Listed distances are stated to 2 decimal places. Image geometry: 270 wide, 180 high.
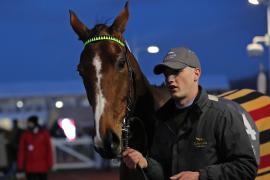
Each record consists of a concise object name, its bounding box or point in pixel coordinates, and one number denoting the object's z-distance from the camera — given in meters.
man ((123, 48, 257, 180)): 3.84
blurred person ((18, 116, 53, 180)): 14.13
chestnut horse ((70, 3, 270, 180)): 4.61
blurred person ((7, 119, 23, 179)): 19.45
